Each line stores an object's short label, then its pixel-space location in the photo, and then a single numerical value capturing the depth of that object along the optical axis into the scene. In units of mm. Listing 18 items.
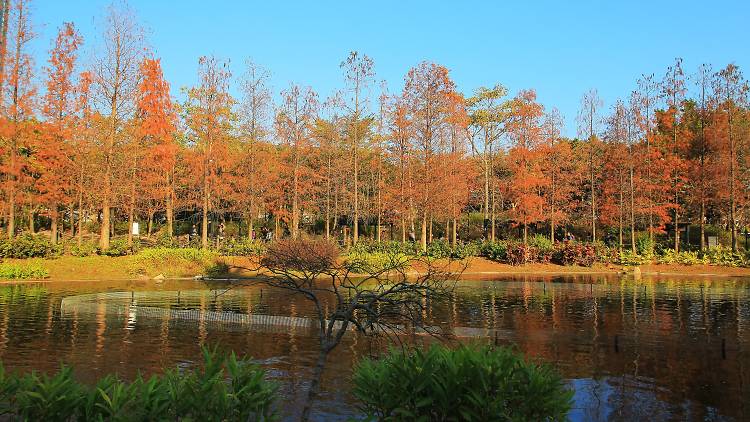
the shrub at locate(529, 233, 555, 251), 39844
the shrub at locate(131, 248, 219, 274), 30797
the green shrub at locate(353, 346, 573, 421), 5906
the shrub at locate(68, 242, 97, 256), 31750
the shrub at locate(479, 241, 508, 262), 39762
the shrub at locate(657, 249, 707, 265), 38812
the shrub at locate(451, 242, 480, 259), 38388
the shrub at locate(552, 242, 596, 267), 39219
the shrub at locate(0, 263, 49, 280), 27328
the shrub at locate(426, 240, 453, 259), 38328
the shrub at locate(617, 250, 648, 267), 39597
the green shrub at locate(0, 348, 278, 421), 5723
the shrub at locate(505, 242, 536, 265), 38875
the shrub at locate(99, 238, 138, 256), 32203
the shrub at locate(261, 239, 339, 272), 26328
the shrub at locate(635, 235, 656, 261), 40406
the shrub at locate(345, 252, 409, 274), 32625
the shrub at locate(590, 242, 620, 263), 39812
